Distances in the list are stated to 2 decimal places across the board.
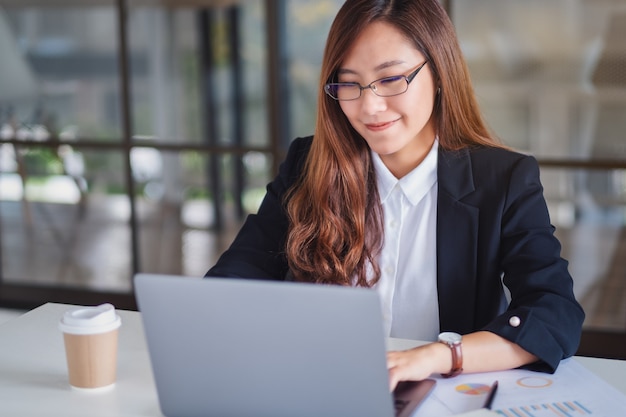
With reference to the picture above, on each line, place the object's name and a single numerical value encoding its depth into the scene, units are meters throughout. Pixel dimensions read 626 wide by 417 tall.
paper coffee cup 2.04
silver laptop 1.78
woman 2.41
